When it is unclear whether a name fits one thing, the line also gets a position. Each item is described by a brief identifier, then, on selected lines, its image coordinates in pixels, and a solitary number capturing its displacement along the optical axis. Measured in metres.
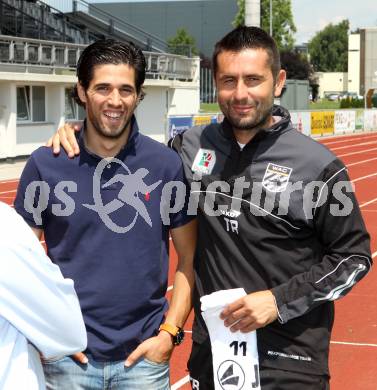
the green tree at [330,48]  145.25
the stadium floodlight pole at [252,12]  15.80
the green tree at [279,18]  72.44
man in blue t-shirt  3.04
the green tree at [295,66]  79.62
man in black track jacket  2.87
